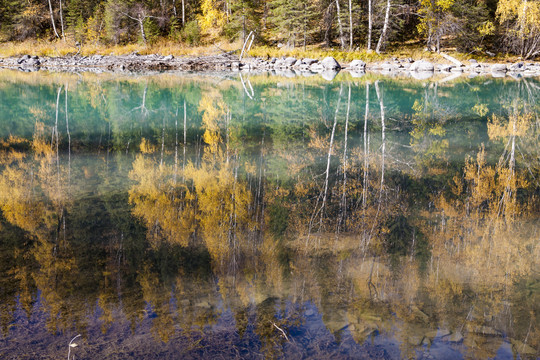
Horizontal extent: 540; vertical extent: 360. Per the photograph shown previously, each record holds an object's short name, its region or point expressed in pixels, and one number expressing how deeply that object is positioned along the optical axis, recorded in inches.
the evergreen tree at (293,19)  1605.6
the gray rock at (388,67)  1446.6
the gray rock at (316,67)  1502.2
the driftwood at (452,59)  1448.1
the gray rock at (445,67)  1421.4
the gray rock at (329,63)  1480.1
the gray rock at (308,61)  1523.1
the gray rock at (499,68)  1370.6
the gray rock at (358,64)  1456.7
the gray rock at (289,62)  1546.5
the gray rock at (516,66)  1390.3
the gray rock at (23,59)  1689.2
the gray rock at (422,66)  1439.5
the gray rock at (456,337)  151.9
